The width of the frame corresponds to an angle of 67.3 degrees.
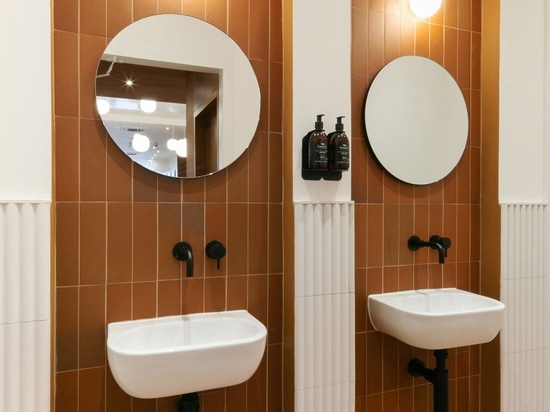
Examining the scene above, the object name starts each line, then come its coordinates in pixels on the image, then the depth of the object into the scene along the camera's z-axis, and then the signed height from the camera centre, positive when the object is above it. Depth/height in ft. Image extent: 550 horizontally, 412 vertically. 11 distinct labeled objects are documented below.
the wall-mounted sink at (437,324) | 5.55 -1.74
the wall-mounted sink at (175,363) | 4.33 -1.78
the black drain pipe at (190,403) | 5.30 -2.62
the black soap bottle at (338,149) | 5.79 +0.70
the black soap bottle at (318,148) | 5.72 +0.71
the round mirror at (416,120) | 6.82 +1.35
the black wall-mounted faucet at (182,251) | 5.37 -0.70
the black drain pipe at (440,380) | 6.39 -2.87
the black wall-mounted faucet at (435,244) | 6.53 -0.74
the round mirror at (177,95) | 5.46 +1.43
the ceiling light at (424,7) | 6.98 +3.26
